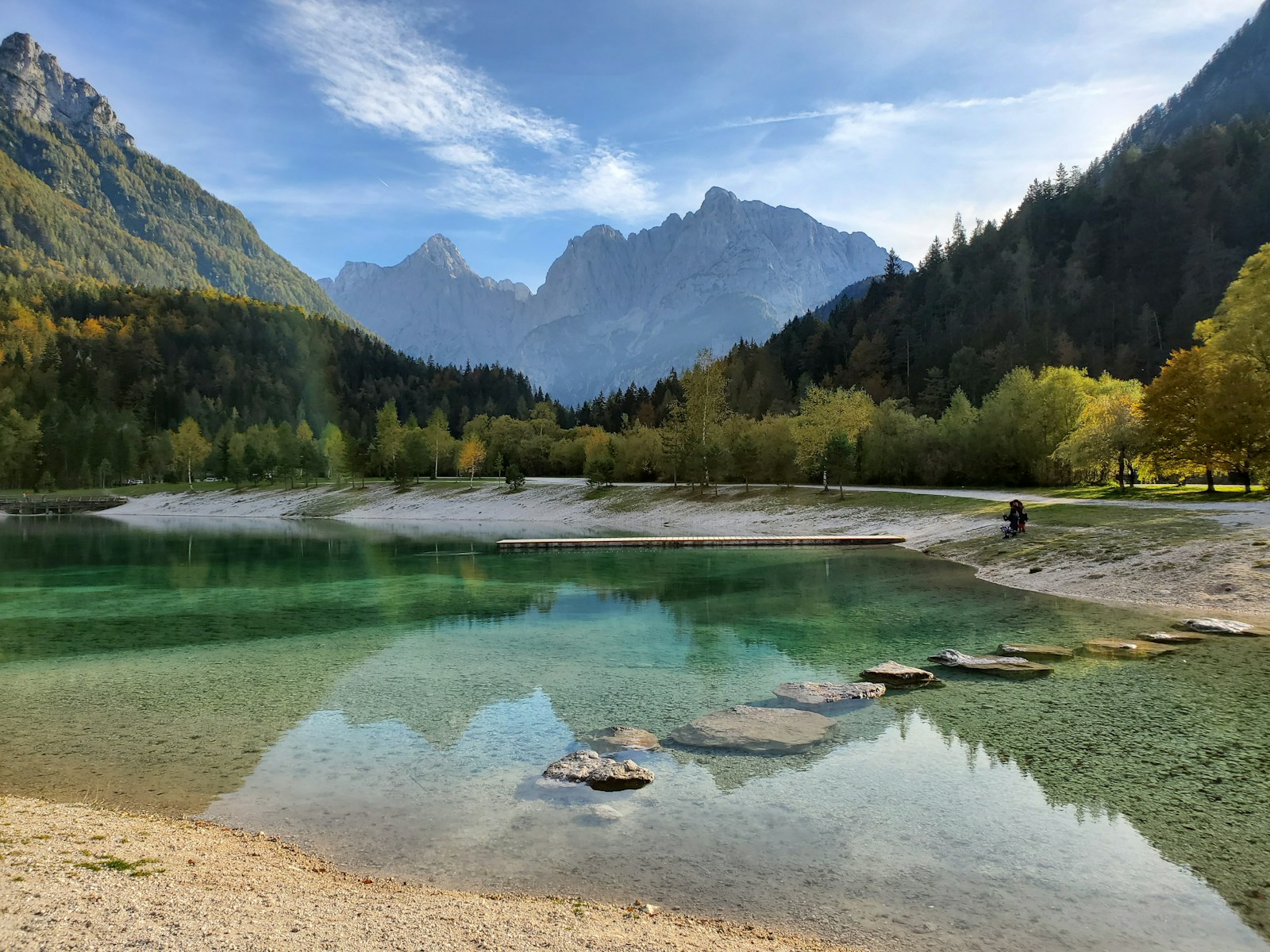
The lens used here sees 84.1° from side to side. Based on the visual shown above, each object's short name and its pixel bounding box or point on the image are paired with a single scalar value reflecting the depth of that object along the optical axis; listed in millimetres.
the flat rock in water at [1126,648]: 17312
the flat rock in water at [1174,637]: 18359
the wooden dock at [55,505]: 113312
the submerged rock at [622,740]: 12172
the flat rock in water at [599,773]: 10492
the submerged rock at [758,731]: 12172
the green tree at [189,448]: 135000
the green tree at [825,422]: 66188
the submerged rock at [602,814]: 9344
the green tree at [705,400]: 82250
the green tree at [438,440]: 114625
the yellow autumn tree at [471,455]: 116000
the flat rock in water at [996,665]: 16203
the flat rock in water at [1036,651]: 17580
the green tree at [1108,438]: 45625
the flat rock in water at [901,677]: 15703
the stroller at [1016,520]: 35688
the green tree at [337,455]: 113125
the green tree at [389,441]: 114438
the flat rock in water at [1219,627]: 19028
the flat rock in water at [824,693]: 14734
